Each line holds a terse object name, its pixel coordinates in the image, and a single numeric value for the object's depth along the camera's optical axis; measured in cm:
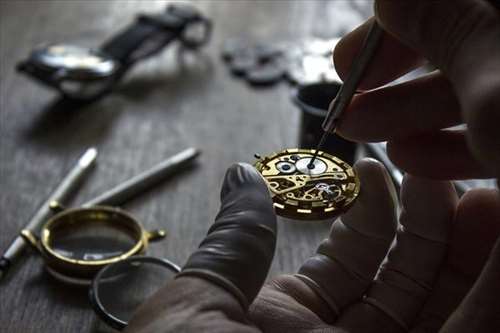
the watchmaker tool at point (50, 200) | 27
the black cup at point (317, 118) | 31
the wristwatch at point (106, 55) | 36
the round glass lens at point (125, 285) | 25
